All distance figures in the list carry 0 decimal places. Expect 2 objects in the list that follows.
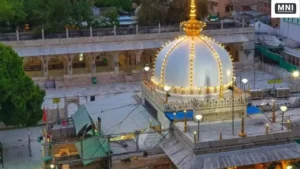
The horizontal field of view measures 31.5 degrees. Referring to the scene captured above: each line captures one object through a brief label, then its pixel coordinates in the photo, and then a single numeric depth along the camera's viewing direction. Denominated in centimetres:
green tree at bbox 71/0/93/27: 4569
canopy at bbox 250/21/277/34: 5397
